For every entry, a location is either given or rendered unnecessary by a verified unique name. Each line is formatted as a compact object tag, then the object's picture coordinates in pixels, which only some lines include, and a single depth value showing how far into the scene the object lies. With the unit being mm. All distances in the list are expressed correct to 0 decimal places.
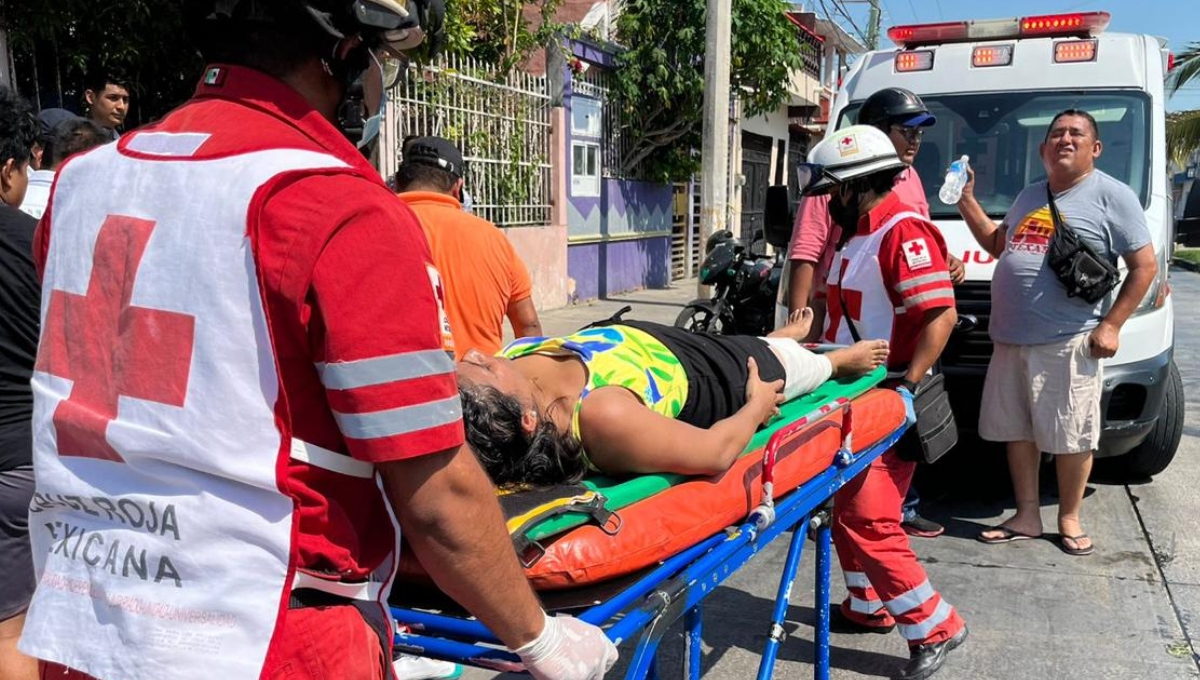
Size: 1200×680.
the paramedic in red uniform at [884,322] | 3156
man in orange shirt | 3381
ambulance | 4828
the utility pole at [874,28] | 21211
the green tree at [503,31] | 9141
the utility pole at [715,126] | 9953
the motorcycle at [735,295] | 7750
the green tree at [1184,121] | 20016
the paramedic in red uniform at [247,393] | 1152
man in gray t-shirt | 4219
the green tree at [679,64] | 12016
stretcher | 1706
